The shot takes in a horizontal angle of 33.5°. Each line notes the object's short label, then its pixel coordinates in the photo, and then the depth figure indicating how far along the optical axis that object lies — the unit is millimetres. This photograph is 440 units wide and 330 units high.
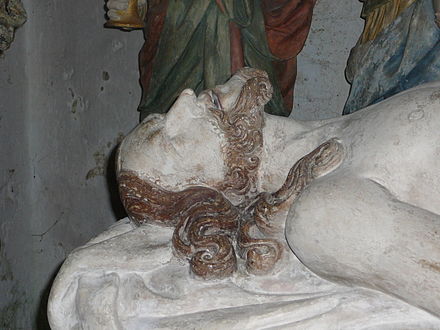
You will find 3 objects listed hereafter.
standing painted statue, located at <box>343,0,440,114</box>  2135
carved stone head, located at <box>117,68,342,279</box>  1545
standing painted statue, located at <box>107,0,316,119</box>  2598
